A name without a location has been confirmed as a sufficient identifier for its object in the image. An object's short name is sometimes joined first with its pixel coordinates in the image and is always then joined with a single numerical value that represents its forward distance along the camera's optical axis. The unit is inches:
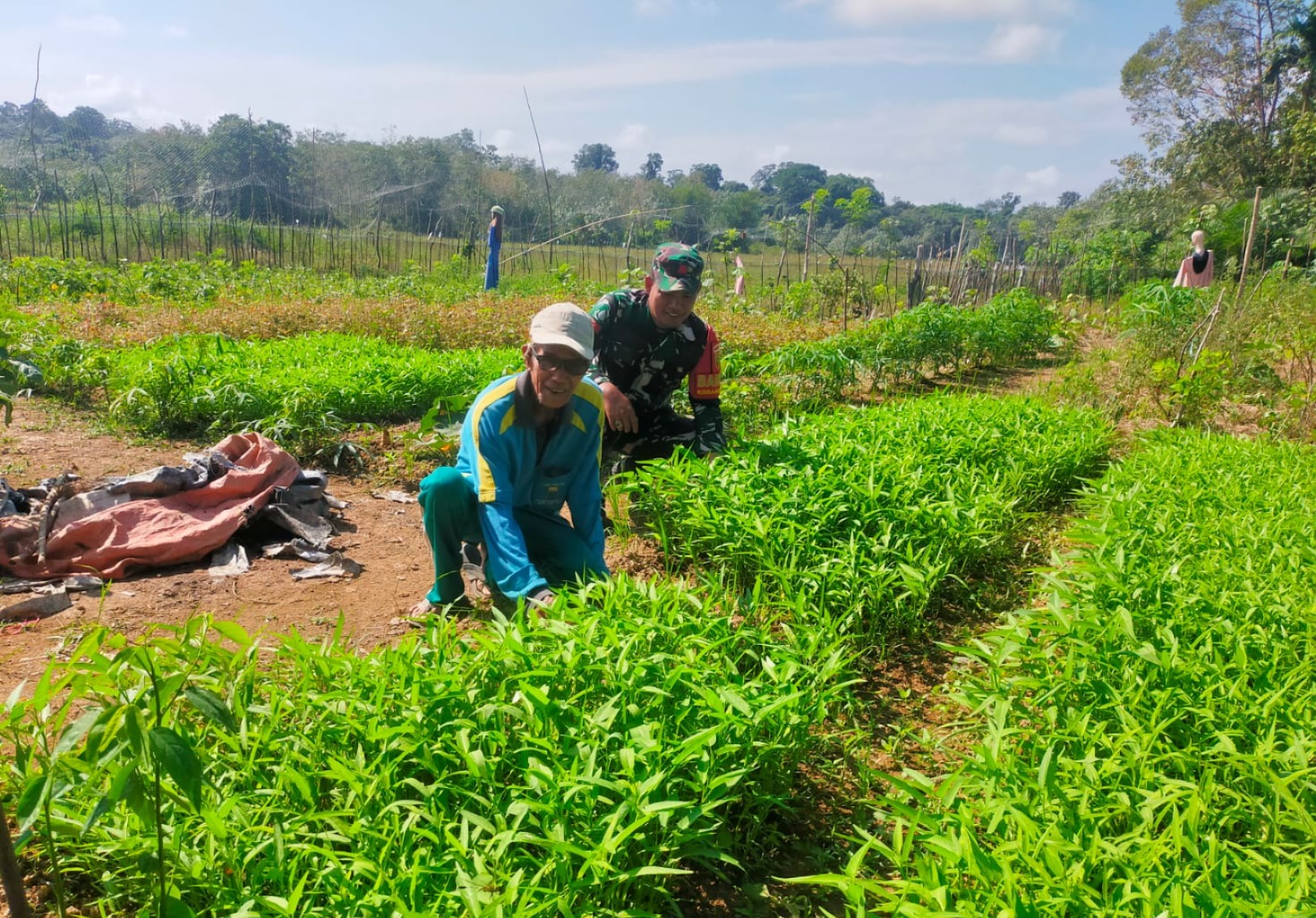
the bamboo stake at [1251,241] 259.3
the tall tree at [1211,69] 871.1
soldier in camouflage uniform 160.2
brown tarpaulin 123.5
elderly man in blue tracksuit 101.0
